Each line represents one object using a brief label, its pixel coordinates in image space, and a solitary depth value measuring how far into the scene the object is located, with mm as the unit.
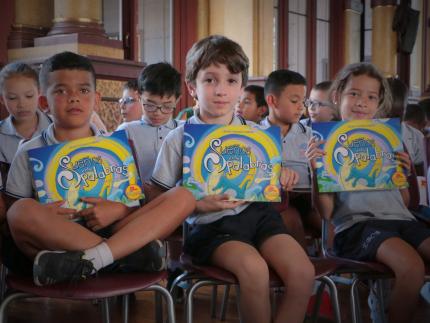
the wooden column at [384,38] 10273
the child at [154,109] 2627
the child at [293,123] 2480
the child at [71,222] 1440
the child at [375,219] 1763
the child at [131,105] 3367
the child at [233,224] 1602
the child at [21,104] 2523
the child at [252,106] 3662
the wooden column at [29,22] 4688
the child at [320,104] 3258
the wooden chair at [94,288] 1418
